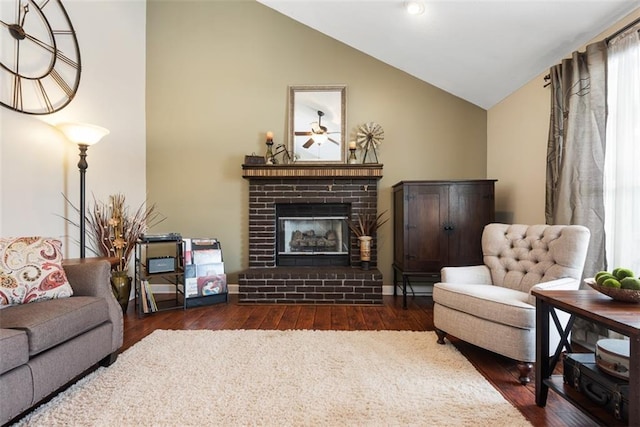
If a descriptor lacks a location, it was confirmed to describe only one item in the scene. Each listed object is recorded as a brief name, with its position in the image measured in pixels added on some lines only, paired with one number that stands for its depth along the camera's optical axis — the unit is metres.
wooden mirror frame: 3.57
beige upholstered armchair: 1.73
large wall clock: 2.12
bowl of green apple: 1.31
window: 1.83
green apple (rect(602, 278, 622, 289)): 1.35
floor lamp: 2.36
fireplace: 3.18
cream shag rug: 1.38
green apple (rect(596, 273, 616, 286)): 1.40
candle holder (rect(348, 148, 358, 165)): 3.46
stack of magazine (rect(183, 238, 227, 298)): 3.05
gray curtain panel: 2.00
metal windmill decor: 3.55
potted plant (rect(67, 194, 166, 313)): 2.83
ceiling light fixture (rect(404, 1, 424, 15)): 2.46
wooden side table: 1.04
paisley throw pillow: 1.60
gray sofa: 1.25
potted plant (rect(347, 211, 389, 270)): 3.39
